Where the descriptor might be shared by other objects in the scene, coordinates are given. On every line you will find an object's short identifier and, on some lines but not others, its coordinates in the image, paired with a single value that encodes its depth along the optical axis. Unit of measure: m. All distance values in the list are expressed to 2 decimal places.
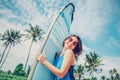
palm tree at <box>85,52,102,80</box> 19.75
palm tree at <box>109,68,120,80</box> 33.88
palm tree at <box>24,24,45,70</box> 19.91
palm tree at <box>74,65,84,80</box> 24.03
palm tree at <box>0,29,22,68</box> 21.22
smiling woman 0.97
